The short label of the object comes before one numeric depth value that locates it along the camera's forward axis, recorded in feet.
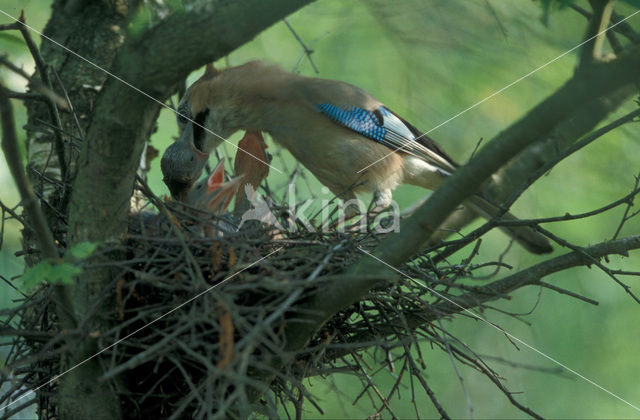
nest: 17.76
